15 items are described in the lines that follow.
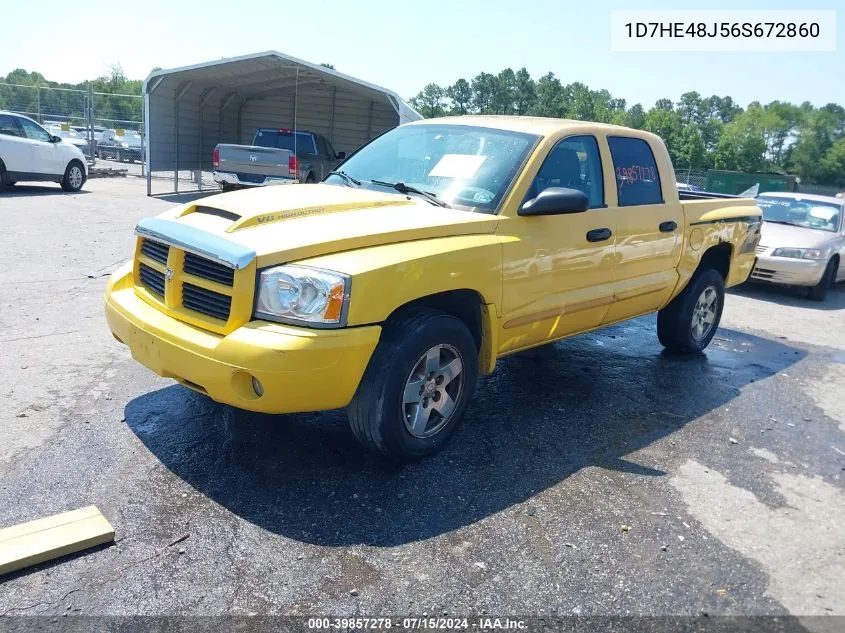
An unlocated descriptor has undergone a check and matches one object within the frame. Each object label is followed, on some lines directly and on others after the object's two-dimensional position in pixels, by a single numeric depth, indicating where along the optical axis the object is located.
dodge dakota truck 3.39
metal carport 17.56
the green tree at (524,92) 100.39
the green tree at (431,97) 107.31
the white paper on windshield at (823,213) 11.45
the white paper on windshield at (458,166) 4.55
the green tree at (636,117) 83.68
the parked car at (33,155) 14.88
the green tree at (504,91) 102.44
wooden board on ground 2.87
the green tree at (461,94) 106.94
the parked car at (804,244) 10.20
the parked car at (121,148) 33.94
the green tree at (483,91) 105.25
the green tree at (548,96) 94.19
